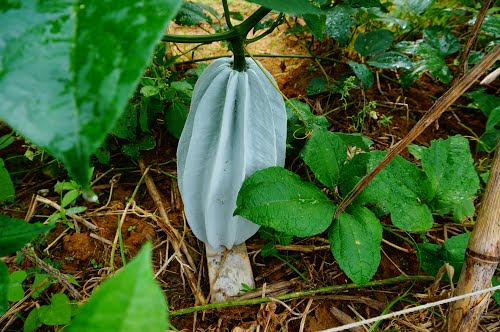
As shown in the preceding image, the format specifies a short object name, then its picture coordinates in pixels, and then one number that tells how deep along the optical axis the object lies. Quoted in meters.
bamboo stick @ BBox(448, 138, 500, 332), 0.70
